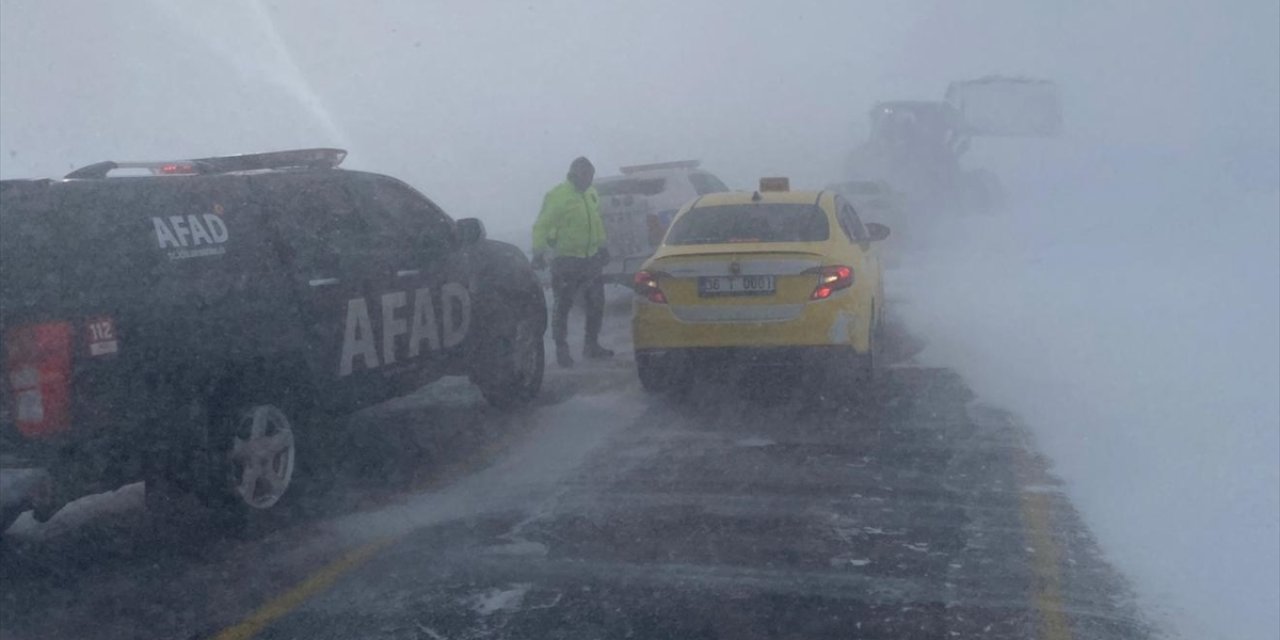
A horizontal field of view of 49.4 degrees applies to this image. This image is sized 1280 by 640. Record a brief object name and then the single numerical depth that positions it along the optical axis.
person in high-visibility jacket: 11.62
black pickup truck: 5.55
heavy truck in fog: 31.95
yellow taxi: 9.34
